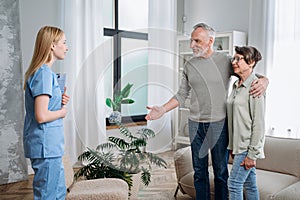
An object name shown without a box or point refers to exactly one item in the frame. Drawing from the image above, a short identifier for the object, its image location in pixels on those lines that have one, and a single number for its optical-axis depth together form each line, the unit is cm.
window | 402
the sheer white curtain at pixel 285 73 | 390
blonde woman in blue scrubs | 162
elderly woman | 185
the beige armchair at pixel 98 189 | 201
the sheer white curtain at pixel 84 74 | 389
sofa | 246
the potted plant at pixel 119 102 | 273
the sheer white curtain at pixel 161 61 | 340
